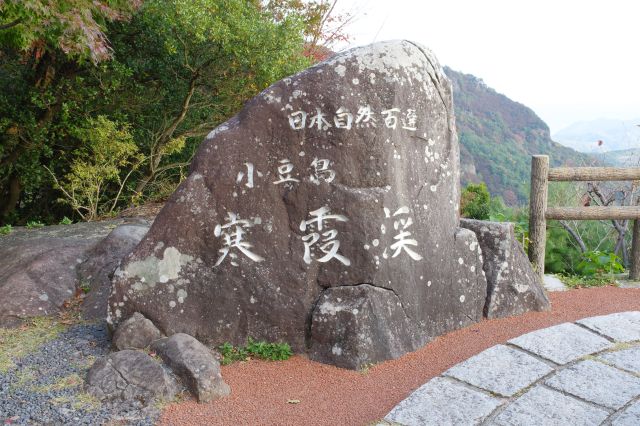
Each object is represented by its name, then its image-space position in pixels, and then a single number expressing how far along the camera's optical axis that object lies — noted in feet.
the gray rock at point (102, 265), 17.34
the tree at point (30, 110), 29.40
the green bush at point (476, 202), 31.55
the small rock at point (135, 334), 13.43
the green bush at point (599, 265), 22.13
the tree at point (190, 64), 25.58
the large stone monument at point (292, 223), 13.93
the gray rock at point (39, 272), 16.93
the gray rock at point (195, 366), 11.83
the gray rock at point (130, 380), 11.53
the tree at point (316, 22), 33.30
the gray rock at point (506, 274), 16.34
